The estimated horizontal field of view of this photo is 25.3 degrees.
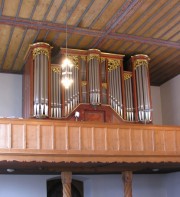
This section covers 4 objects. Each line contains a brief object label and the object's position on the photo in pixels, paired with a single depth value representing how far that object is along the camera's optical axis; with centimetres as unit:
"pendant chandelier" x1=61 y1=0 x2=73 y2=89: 1003
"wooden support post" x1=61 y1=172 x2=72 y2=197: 1301
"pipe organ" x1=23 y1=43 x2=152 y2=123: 1312
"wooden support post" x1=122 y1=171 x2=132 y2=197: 1388
